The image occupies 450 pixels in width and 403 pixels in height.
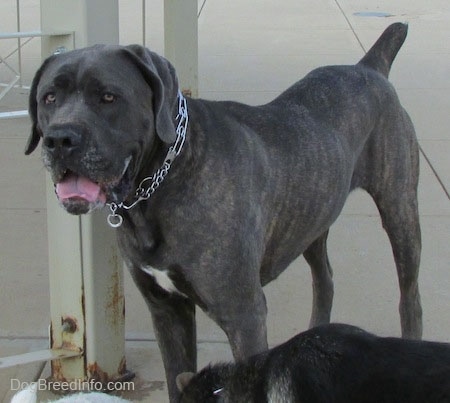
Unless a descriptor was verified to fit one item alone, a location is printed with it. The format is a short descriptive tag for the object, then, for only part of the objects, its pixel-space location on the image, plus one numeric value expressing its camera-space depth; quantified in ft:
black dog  7.56
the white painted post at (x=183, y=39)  19.04
